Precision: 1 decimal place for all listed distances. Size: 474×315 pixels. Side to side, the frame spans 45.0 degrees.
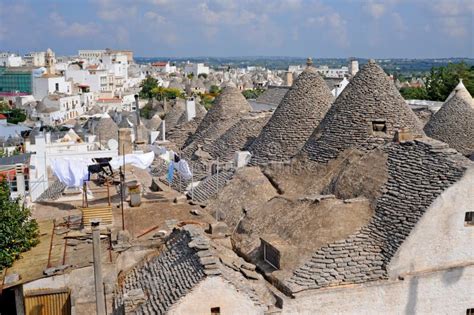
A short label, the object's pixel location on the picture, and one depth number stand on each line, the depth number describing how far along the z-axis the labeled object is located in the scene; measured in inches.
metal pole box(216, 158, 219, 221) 631.0
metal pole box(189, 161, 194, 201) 666.8
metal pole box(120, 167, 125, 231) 640.3
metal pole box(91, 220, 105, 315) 362.3
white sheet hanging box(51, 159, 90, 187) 636.1
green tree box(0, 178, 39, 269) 484.2
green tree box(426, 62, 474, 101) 1797.5
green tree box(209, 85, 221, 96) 3852.4
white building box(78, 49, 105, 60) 7155.5
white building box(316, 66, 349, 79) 5646.7
